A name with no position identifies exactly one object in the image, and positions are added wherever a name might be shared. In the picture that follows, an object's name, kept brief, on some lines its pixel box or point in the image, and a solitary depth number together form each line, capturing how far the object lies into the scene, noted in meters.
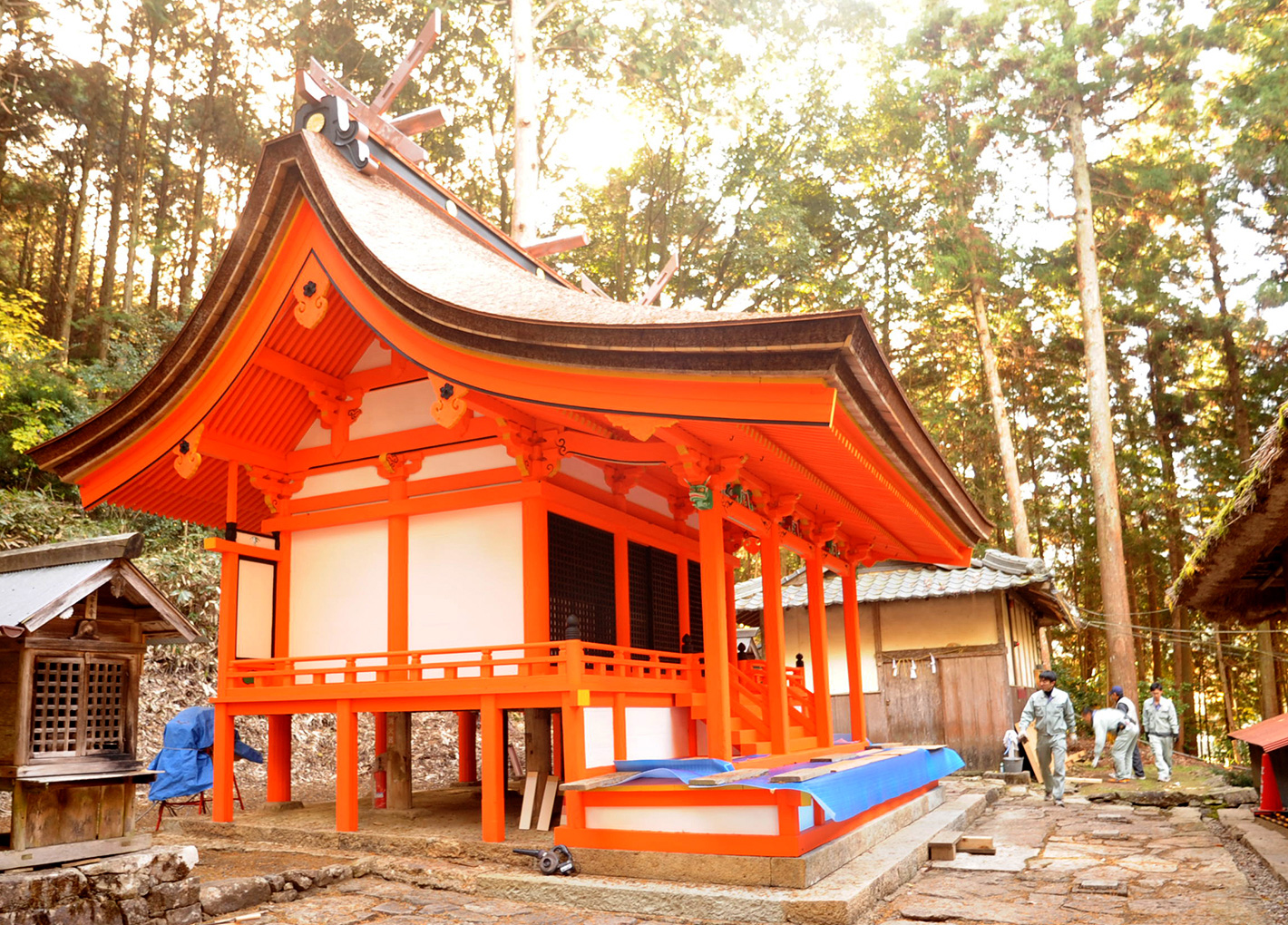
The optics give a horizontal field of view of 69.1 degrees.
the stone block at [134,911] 5.59
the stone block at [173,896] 5.73
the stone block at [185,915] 5.77
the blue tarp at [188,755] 9.60
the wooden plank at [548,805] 8.30
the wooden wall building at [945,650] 16.72
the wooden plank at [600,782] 6.85
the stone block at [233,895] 6.07
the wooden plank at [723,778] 6.49
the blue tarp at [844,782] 6.64
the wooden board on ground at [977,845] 8.49
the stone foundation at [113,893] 5.18
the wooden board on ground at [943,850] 8.18
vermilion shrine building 6.84
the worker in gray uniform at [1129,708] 14.41
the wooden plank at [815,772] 6.58
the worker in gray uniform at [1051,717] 11.39
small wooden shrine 5.48
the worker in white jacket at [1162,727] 14.34
